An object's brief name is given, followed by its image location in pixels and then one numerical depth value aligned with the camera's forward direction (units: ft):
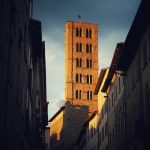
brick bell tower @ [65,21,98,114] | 390.21
